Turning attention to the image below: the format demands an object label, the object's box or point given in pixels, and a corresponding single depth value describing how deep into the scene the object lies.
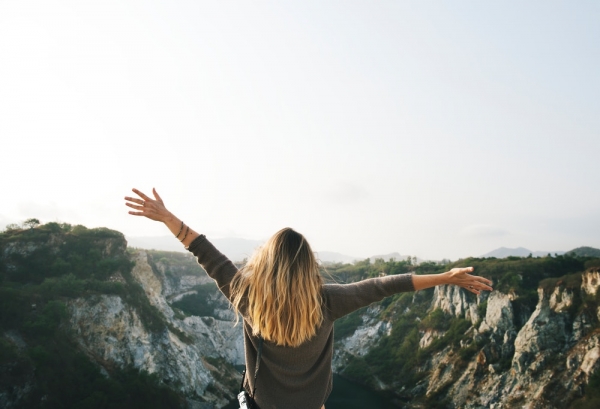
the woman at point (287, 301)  2.70
